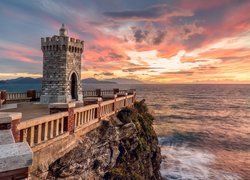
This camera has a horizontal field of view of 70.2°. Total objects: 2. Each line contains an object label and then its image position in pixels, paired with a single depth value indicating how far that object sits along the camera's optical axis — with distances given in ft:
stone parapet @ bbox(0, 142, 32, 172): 9.60
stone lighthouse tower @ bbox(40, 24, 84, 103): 60.70
